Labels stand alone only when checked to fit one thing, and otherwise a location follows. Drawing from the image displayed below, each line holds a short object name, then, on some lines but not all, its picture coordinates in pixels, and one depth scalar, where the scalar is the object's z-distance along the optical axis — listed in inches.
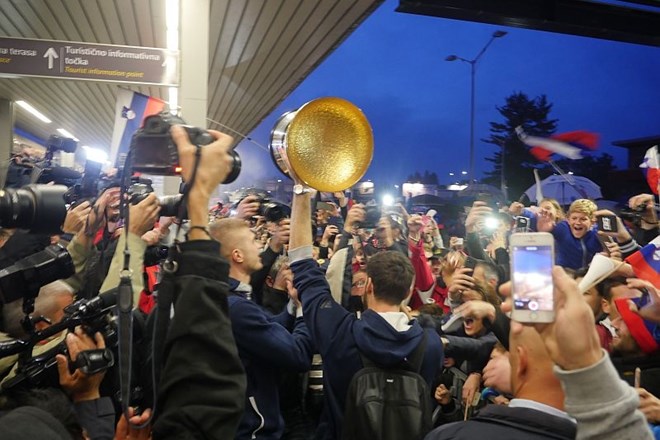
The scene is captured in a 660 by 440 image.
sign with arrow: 191.2
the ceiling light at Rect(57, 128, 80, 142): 649.6
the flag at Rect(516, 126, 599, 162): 230.7
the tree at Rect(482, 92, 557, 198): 1269.7
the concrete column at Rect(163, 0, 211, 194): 191.0
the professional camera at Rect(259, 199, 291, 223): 144.3
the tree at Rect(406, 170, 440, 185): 3056.1
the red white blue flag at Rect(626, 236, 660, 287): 118.0
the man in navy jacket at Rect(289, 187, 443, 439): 101.9
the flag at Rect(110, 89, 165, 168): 192.7
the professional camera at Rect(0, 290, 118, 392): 68.1
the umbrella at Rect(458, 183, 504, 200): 502.0
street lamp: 770.7
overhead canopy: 259.0
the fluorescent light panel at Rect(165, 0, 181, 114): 243.9
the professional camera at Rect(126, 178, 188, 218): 87.1
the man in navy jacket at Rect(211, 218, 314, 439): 100.7
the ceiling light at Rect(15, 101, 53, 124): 490.9
